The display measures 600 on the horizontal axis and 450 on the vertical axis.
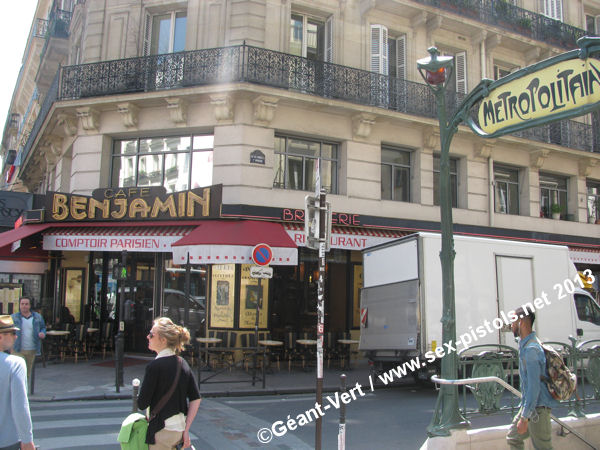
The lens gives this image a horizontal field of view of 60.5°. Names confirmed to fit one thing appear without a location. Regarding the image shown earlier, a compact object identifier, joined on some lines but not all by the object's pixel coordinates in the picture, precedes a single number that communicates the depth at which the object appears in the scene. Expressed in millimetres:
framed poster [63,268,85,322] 16469
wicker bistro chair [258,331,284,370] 13852
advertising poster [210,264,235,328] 13727
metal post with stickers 6833
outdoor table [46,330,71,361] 14023
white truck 10234
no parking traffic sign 11539
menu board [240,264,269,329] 13789
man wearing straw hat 3555
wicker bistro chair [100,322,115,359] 15555
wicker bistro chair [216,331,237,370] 13383
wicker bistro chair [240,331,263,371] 13297
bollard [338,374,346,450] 5590
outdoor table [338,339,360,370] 13898
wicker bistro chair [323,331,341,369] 14594
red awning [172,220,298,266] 11953
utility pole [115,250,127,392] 10264
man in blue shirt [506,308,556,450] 4699
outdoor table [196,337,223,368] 12406
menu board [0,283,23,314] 17172
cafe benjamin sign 13445
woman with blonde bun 3887
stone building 13953
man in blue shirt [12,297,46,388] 9125
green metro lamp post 5734
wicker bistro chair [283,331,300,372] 13953
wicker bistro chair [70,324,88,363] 14500
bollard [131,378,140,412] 5370
